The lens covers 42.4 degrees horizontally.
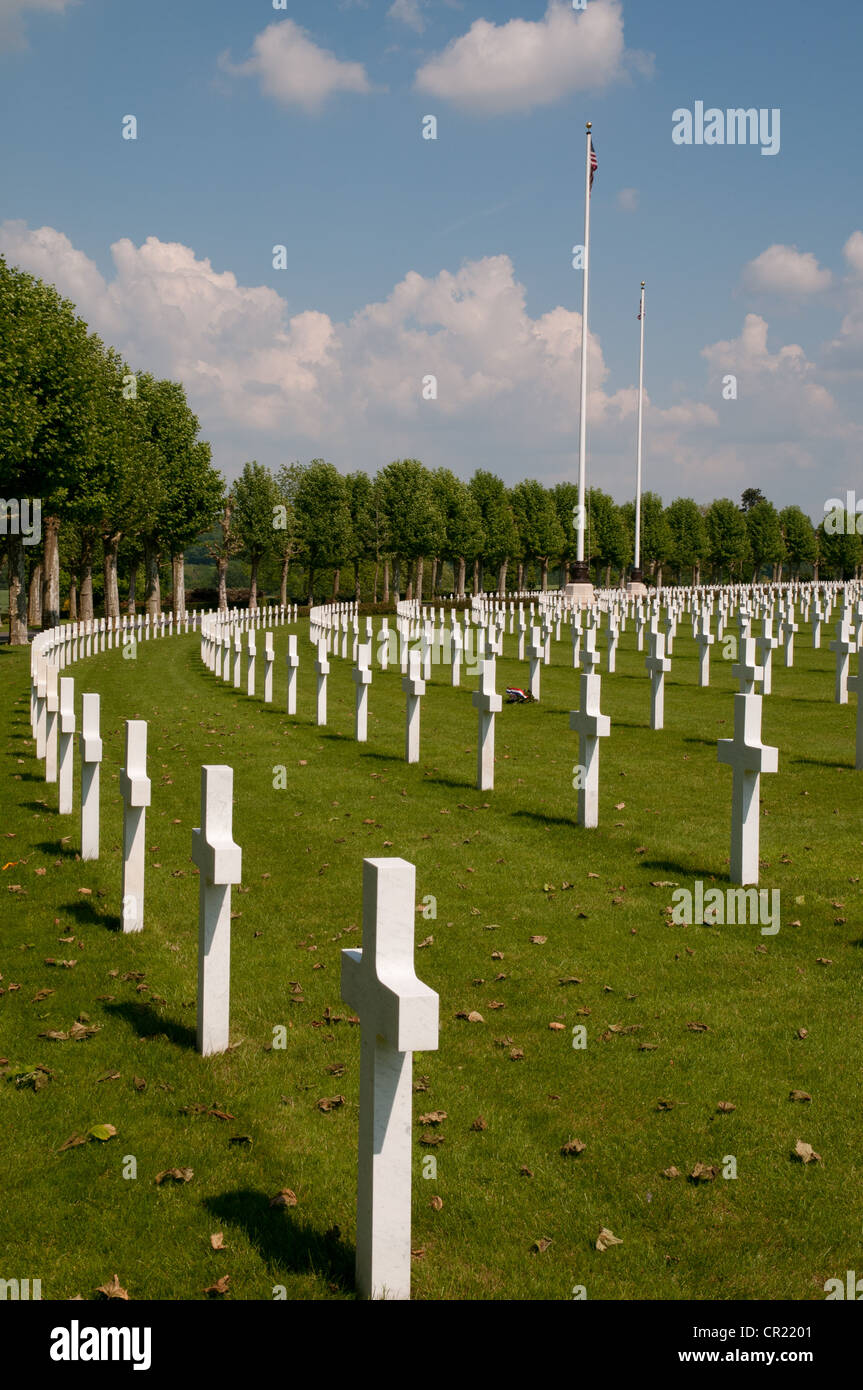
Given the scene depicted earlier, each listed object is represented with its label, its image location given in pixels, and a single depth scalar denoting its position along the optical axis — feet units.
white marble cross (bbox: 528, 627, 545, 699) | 74.38
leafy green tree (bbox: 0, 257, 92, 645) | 119.65
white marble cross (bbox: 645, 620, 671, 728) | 61.21
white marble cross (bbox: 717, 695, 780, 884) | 30.81
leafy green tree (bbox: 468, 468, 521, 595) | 288.30
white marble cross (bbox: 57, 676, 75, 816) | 38.73
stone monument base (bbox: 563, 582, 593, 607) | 167.84
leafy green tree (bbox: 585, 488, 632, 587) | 325.01
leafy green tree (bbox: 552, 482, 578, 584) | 318.45
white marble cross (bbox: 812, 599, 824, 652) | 111.65
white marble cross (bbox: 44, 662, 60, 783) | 47.26
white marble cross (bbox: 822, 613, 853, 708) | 70.77
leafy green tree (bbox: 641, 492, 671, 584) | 341.21
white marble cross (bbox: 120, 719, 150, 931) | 27.22
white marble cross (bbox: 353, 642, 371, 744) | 59.77
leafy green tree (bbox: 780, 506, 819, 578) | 384.47
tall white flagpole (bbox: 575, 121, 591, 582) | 143.54
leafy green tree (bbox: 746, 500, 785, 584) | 374.02
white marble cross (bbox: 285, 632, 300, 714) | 72.90
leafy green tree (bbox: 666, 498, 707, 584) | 356.79
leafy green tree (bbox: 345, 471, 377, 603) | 281.33
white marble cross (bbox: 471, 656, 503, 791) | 45.14
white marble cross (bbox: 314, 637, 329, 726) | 67.26
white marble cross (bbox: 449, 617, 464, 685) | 84.99
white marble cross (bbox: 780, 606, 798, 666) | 98.73
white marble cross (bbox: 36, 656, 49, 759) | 51.03
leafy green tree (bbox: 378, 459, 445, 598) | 252.83
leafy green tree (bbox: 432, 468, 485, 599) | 273.75
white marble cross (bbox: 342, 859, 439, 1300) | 12.91
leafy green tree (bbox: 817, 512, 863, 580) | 357.00
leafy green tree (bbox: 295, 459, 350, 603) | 265.13
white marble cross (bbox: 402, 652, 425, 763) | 52.34
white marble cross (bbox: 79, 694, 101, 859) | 32.35
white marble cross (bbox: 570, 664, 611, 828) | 38.06
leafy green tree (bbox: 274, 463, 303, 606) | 254.68
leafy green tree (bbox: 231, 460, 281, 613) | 248.93
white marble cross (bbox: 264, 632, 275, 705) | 78.59
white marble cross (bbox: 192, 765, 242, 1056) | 20.54
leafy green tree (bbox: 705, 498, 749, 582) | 363.15
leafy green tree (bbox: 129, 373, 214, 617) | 195.83
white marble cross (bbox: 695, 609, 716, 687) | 83.41
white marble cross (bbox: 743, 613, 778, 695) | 76.64
